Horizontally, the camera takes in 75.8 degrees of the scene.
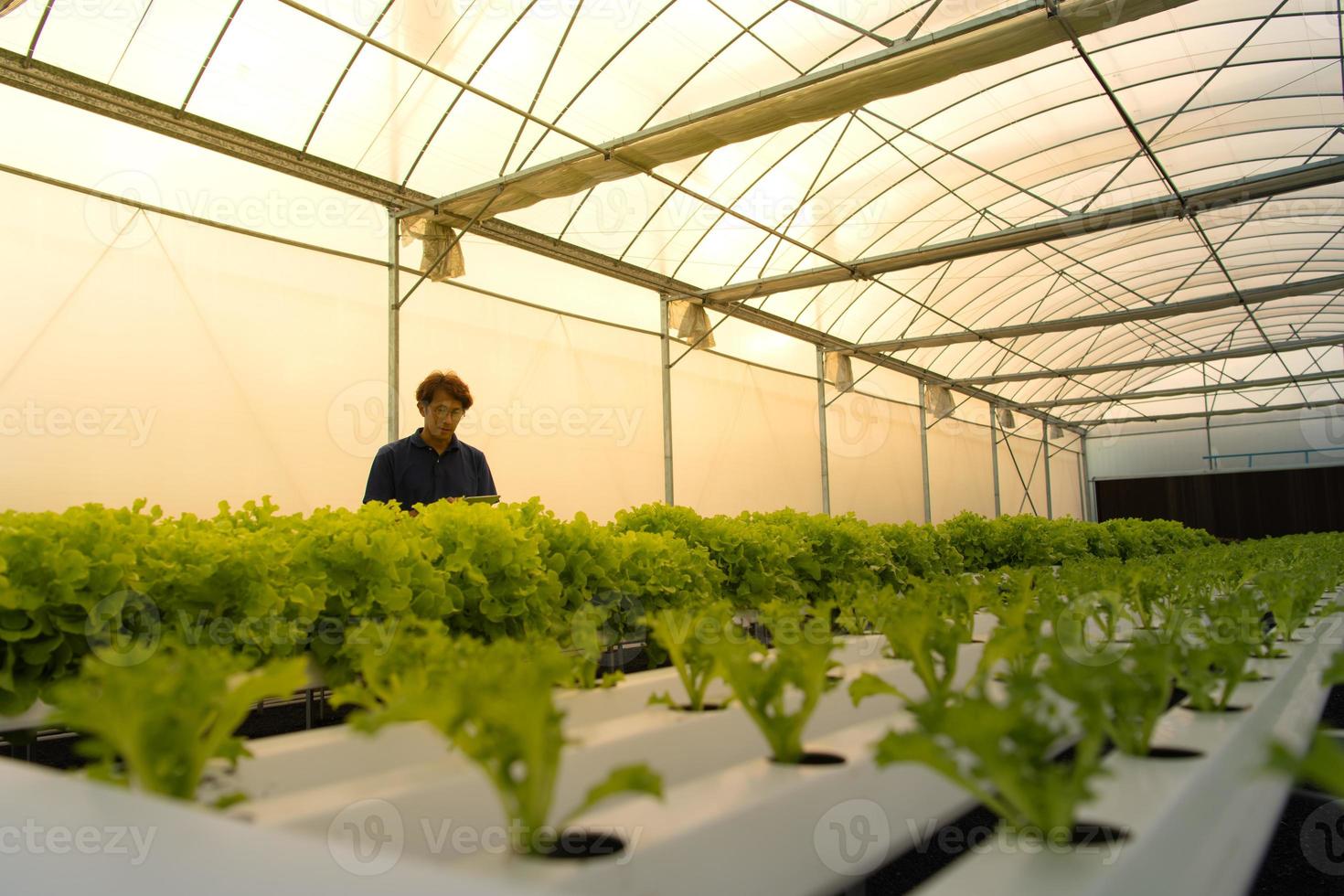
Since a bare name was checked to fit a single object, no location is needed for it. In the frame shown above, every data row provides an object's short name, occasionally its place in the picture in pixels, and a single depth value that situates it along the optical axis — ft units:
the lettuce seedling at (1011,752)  2.99
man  14.51
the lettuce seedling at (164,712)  3.40
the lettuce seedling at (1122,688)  3.34
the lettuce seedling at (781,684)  4.42
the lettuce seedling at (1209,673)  4.99
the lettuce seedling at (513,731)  3.11
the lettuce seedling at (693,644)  5.31
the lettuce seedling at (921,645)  4.76
